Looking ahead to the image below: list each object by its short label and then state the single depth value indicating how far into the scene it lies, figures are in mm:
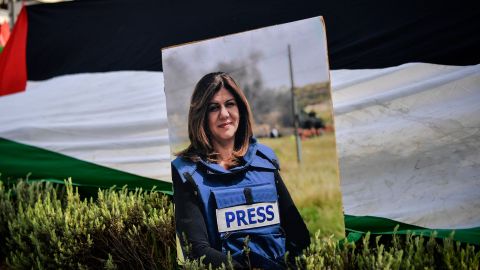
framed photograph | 3080
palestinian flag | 3246
